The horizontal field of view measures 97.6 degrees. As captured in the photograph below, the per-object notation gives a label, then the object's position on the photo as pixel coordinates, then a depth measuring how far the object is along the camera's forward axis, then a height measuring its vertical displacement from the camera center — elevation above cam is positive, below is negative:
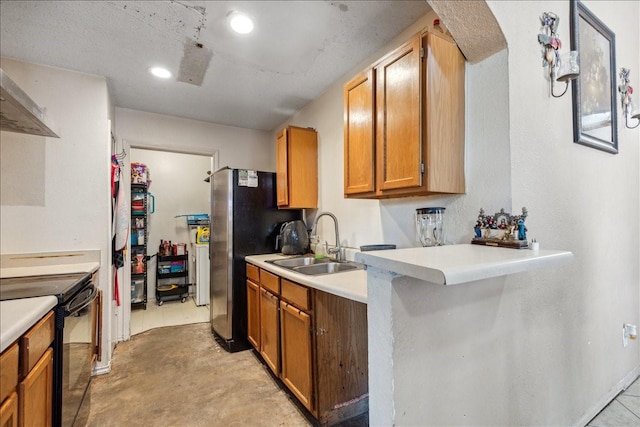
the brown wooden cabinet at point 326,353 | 1.61 -0.80
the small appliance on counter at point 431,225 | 1.46 -0.03
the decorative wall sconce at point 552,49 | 1.30 +0.80
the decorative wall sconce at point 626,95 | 1.92 +0.84
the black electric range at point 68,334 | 1.22 -0.55
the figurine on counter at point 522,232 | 1.06 -0.05
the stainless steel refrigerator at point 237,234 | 2.62 -0.13
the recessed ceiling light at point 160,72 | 2.25 +1.23
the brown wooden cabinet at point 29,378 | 0.85 -0.54
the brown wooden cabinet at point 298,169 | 2.72 +0.51
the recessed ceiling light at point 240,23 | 1.65 +1.21
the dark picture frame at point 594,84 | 1.50 +0.80
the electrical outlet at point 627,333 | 1.86 -0.78
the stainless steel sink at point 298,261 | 2.37 -0.35
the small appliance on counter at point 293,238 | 2.65 -0.17
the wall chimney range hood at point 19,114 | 1.22 +0.58
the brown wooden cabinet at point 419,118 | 1.30 +0.50
